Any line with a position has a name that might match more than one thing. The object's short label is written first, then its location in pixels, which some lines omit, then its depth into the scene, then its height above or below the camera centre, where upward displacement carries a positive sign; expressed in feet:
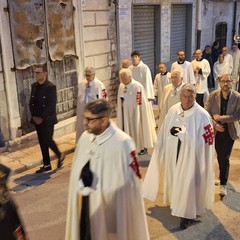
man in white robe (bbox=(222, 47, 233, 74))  30.53 -1.67
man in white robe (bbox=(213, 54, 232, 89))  30.11 -2.55
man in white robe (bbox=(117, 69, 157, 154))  18.15 -4.27
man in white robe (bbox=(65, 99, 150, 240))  8.38 -3.95
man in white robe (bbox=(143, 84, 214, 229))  11.75 -4.61
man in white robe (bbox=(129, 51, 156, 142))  22.24 -2.29
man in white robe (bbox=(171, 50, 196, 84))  24.22 -2.03
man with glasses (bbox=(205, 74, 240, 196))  13.59 -3.62
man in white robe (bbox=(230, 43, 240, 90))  33.09 -2.36
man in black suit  16.22 -3.28
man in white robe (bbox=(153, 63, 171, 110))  22.27 -2.71
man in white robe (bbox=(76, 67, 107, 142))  18.45 -2.77
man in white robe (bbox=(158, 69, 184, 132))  16.43 -2.85
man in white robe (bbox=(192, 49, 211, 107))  26.47 -2.70
